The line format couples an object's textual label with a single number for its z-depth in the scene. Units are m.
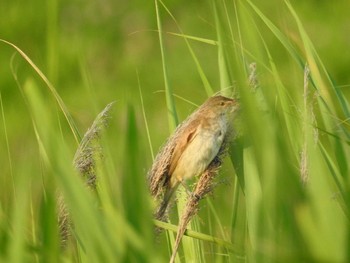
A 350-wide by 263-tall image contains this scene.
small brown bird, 4.84
